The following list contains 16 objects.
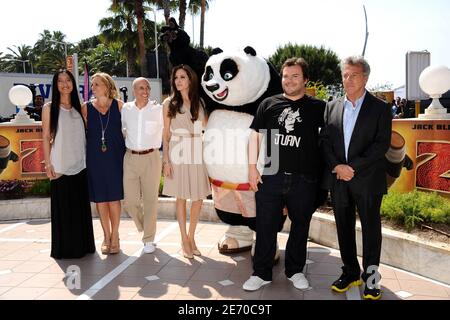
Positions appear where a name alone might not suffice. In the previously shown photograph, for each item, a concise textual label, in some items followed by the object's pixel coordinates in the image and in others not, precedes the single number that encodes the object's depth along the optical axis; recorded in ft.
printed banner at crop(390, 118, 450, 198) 16.88
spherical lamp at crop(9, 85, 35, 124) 24.81
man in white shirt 14.04
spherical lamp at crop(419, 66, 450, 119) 17.51
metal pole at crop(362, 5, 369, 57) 52.42
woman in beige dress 13.34
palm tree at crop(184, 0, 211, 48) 77.00
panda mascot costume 12.45
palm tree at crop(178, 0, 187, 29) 69.44
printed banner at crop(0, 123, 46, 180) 22.65
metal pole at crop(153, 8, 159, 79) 78.64
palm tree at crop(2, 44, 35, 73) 188.44
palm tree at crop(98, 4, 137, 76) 78.48
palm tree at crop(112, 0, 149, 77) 71.82
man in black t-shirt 10.82
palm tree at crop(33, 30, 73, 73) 155.63
